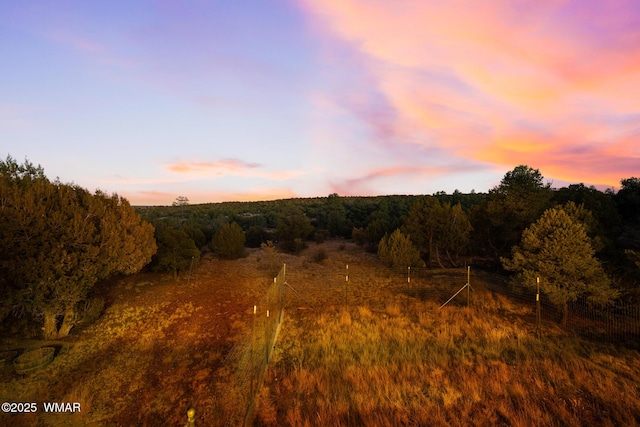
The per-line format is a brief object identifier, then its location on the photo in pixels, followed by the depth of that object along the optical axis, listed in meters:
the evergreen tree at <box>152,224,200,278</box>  17.30
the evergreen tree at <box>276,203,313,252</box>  28.43
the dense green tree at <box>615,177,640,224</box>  26.19
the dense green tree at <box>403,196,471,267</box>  21.23
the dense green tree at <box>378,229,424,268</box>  20.17
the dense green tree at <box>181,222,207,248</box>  24.95
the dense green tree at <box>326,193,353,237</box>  36.50
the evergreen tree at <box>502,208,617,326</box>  11.11
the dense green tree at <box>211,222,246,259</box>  22.80
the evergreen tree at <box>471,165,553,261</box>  17.06
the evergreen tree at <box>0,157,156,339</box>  9.34
